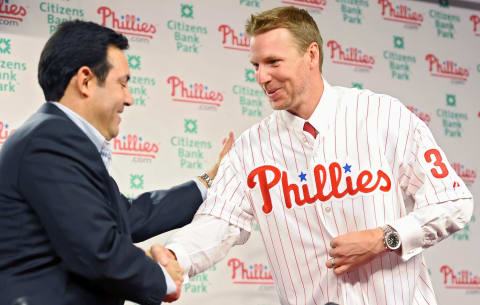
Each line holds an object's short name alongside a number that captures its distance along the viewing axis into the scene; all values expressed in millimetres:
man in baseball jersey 2043
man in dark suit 1570
